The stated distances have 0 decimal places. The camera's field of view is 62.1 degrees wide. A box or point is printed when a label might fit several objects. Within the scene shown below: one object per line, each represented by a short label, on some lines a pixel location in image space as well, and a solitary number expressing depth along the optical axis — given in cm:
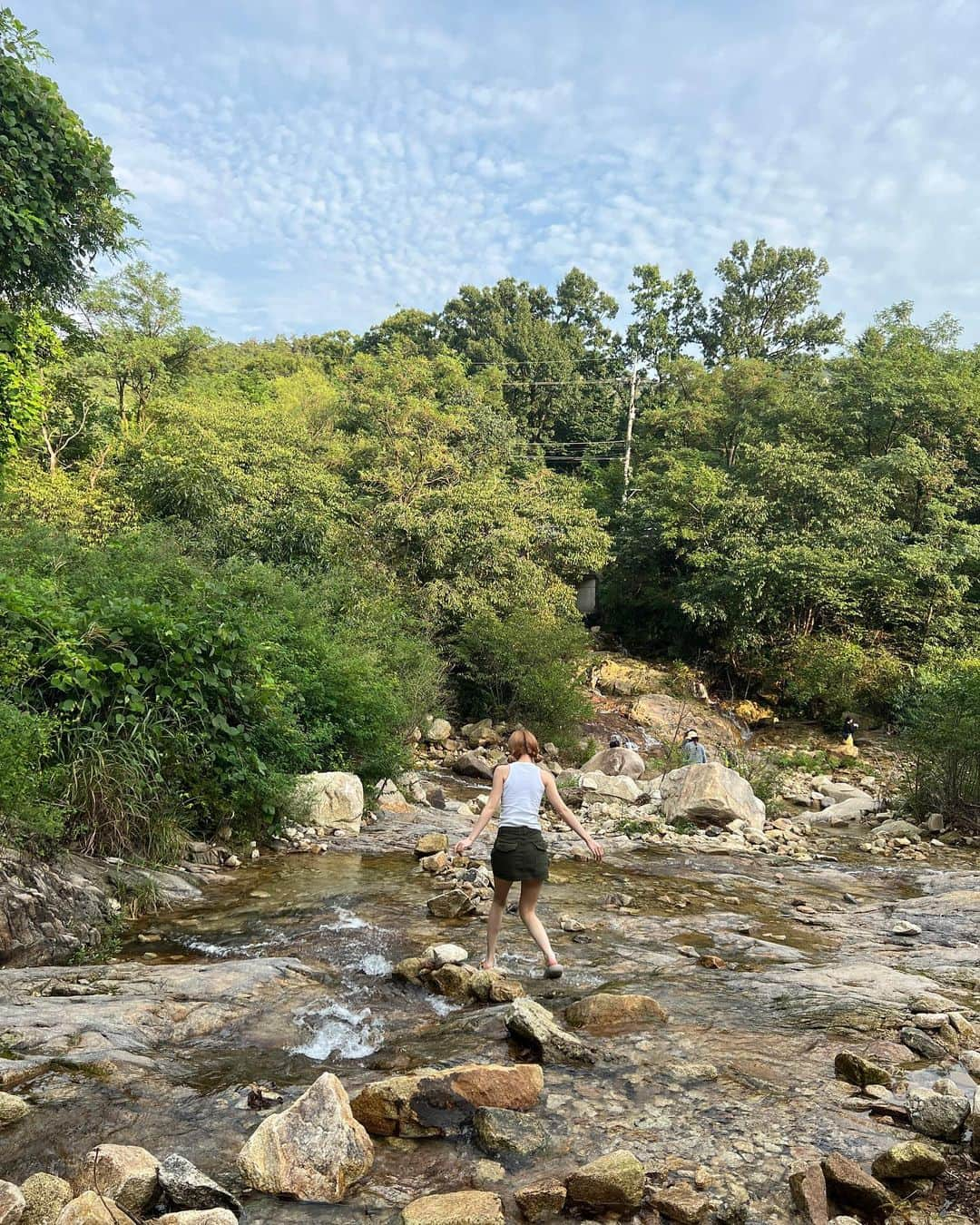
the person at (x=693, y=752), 1575
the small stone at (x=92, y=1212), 246
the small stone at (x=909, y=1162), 299
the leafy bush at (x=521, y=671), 2138
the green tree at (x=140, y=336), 2942
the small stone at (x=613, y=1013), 458
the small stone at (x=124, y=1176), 266
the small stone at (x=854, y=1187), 284
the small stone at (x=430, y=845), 920
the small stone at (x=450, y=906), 695
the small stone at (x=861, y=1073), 383
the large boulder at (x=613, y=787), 1470
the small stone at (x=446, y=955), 544
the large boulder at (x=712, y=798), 1250
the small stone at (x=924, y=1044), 423
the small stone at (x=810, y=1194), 279
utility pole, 3672
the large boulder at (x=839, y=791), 1622
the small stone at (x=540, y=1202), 284
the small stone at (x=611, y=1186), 284
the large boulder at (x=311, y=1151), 291
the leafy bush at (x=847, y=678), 2477
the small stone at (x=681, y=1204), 281
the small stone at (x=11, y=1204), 246
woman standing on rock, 548
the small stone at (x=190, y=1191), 266
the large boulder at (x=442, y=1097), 336
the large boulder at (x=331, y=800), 982
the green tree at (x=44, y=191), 1171
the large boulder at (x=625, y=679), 2689
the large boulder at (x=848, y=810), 1455
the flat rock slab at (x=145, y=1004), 396
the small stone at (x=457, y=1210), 270
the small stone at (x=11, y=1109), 317
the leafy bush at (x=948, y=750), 1227
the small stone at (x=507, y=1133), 322
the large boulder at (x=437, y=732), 2021
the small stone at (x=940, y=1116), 327
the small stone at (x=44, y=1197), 253
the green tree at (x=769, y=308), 4404
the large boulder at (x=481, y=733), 2109
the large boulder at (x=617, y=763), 1816
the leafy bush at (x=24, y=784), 570
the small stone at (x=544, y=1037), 406
